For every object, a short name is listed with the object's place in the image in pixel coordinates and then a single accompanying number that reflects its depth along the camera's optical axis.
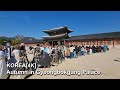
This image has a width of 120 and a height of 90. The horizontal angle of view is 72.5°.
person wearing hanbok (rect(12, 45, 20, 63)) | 2.48
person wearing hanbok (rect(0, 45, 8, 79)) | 2.28
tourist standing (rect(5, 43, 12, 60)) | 2.96
